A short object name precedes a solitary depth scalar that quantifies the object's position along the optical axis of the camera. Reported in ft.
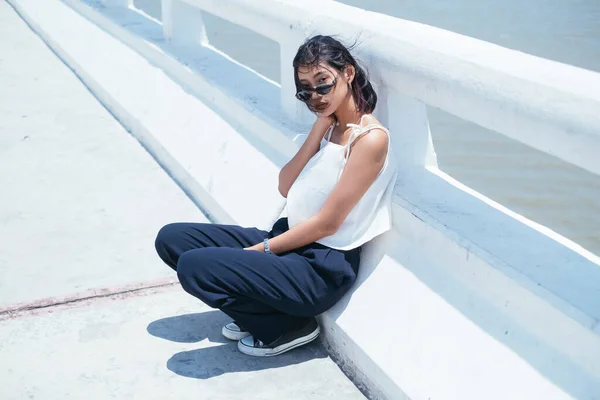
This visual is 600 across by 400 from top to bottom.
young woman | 10.53
